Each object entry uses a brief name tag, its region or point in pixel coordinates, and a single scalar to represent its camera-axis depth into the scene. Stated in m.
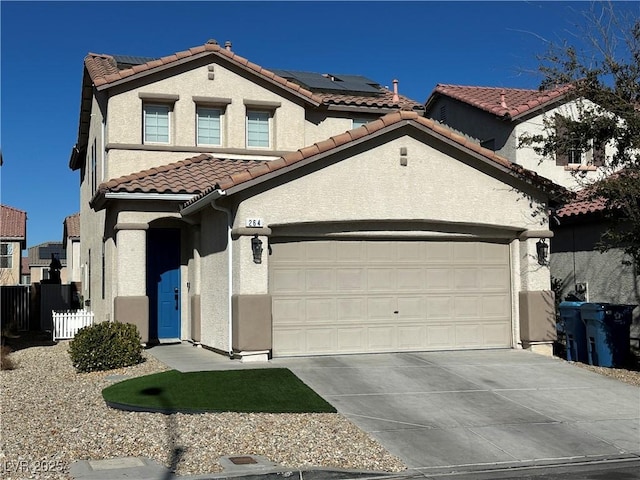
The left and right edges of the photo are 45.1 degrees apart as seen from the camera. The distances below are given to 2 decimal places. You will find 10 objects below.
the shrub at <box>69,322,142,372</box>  13.90
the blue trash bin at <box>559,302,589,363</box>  14.80
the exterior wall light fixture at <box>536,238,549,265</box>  15.49
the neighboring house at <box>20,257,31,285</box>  66.91
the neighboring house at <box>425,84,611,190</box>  23.06
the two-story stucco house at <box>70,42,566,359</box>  14.17
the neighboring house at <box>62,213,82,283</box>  40.41
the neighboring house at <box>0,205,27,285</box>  43.67
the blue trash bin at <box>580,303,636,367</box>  14.26
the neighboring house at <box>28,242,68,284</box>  62.22
